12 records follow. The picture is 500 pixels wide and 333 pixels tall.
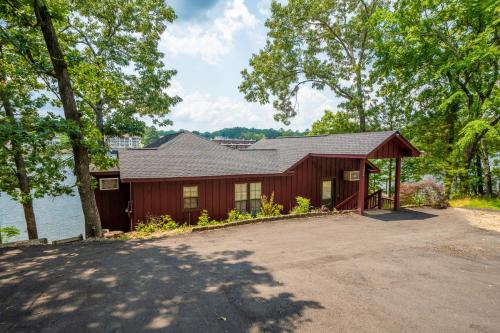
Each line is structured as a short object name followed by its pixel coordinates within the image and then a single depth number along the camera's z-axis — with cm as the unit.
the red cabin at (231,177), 1195
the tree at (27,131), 778
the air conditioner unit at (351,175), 1562
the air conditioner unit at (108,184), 1261
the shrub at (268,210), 1254
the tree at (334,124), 2552
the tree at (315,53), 2331
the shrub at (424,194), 1483
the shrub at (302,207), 1262
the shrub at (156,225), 1083
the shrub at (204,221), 1120
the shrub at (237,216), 1166
